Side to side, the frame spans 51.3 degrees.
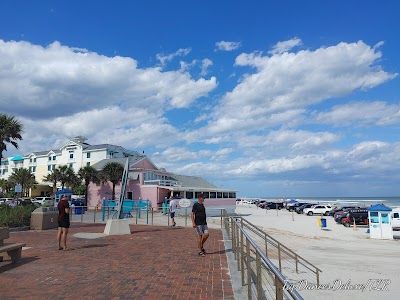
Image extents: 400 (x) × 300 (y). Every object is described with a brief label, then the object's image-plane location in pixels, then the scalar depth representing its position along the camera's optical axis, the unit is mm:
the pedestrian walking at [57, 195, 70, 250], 11953
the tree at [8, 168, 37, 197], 72250
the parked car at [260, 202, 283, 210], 81962
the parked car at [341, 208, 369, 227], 38000
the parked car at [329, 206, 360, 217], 55038
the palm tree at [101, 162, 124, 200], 54219
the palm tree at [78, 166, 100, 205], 56794
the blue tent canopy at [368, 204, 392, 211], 25545
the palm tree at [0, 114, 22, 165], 35875
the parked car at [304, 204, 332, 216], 59097
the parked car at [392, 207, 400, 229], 32656
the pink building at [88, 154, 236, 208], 51188
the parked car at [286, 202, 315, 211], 71056
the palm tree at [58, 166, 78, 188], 64875
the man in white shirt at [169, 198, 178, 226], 23609
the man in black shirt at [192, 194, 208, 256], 11156
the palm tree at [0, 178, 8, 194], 76312
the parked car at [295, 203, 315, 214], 65088
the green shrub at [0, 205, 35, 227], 18377
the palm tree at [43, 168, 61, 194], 65250
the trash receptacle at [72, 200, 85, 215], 33688
